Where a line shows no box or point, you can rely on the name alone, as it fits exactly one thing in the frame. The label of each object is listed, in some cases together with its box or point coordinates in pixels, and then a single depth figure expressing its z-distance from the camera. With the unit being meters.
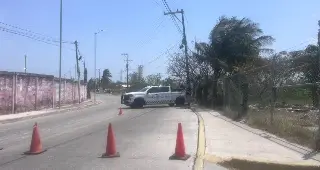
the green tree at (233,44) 37.72
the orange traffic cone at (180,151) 9.90
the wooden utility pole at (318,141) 10.71
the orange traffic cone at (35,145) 10.93
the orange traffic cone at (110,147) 10.32
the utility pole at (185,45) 42.78
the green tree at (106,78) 165.90
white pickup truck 38.75
